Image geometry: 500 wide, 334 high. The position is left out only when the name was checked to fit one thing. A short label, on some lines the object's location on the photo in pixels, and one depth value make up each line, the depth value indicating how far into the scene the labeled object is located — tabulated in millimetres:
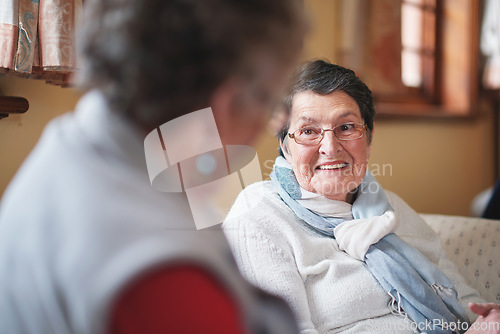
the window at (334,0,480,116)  2607
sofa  1441
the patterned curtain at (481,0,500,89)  3170
